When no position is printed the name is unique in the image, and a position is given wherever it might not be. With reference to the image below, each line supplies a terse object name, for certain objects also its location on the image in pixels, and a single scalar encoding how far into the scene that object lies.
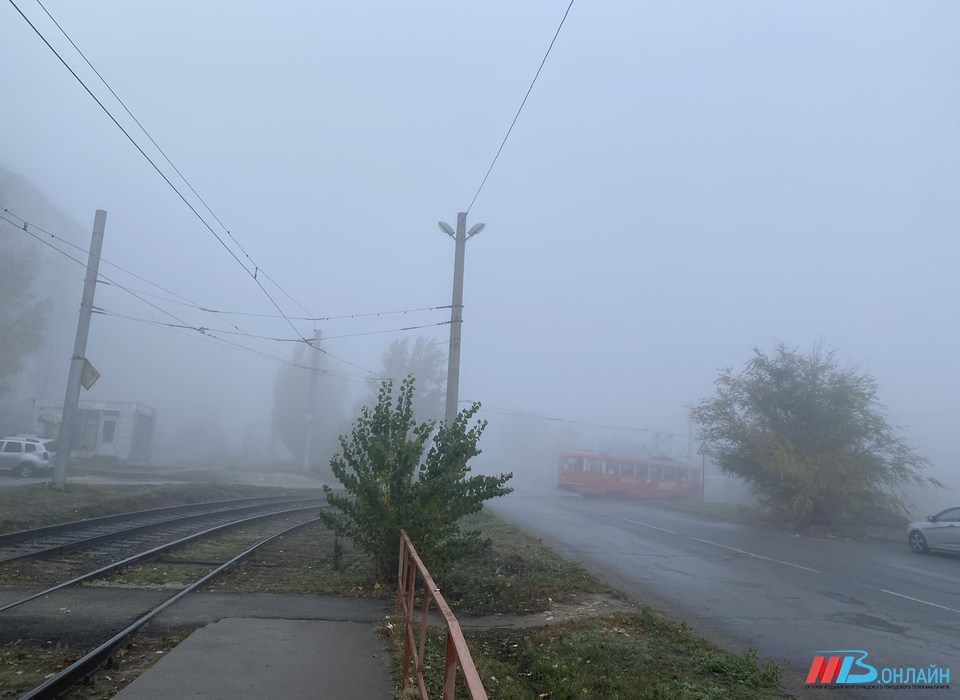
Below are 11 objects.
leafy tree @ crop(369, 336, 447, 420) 63.31
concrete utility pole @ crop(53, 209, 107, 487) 22.25
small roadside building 45.28
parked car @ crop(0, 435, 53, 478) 32.16
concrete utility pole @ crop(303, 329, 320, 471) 48.59
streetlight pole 21.23
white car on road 19.56
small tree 10.12
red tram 50.47
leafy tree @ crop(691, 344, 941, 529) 28.47
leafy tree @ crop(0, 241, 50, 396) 44.88
